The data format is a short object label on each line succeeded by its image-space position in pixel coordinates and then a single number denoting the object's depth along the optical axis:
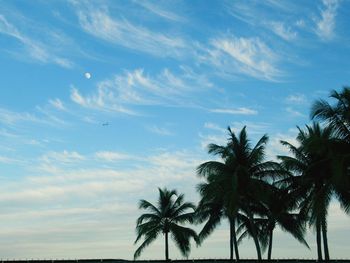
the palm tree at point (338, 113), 31.35
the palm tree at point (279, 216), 41.47
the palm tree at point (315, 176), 32.19
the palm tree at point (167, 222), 51.97
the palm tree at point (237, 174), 40.66
